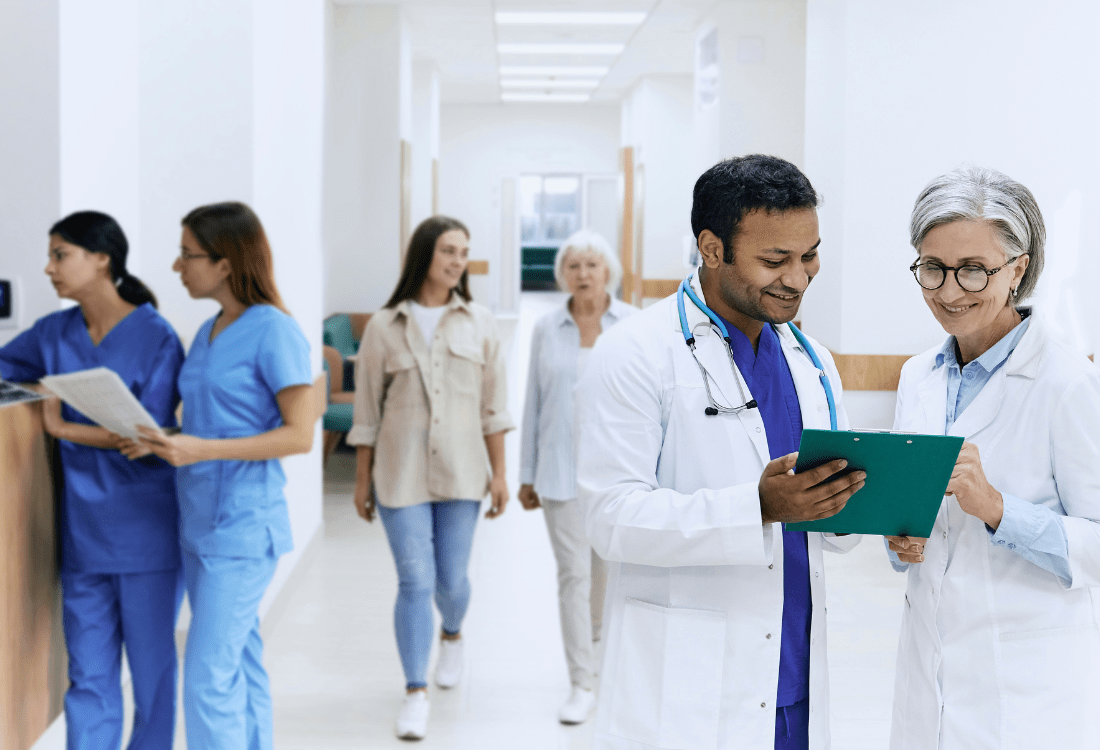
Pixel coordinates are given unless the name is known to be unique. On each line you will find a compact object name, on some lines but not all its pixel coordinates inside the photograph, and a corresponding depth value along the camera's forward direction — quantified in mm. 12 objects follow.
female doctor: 1506
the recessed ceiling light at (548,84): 13188
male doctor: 1483
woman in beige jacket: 3084
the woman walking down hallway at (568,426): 3266
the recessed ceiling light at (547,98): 14773
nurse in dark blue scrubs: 2412
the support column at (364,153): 8141
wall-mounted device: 2920
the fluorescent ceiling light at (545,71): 12016
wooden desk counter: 2273
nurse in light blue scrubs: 2354
